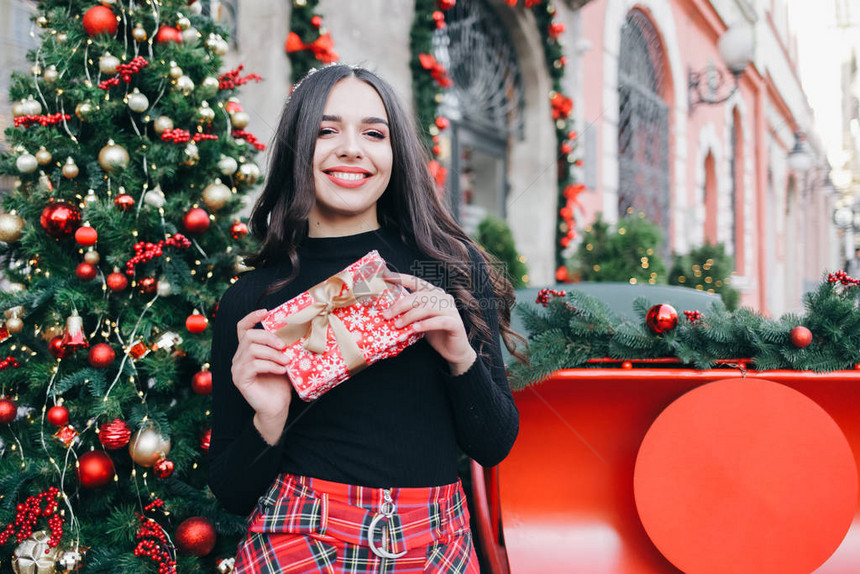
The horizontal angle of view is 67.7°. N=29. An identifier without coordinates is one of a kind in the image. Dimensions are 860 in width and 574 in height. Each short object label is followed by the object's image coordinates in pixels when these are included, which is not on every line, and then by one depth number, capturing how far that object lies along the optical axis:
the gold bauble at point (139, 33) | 2.10
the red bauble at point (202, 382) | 2.06
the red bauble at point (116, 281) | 1.96
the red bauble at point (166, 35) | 2.13
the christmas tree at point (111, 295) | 1.93
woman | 1.15
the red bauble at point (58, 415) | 1.91
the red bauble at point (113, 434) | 1.90
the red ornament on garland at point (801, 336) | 1.75
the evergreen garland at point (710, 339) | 1.75
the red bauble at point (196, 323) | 2.05
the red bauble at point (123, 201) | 1.99
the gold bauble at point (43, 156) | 2.03
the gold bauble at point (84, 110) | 2.02
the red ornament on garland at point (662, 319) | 1.78
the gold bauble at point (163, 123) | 2.07
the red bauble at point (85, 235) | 1.92
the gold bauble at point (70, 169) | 2.03
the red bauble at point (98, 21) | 2.04
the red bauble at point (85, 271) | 1.95
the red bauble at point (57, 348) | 1.91
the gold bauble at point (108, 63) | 2.04
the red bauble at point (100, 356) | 1.91
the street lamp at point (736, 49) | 9.08
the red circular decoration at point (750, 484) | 1.70
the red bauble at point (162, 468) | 1.94
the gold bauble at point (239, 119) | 2.29
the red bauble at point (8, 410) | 1.98
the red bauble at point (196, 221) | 2.06
